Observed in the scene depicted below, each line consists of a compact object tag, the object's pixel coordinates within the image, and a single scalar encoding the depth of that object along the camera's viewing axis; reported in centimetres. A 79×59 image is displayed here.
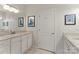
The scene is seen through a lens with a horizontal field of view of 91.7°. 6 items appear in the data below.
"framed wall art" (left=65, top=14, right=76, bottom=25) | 204
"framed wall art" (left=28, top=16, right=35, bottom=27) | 199
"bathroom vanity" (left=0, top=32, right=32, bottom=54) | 198
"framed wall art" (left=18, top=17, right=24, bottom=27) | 198
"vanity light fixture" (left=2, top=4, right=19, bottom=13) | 181
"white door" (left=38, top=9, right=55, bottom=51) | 202
